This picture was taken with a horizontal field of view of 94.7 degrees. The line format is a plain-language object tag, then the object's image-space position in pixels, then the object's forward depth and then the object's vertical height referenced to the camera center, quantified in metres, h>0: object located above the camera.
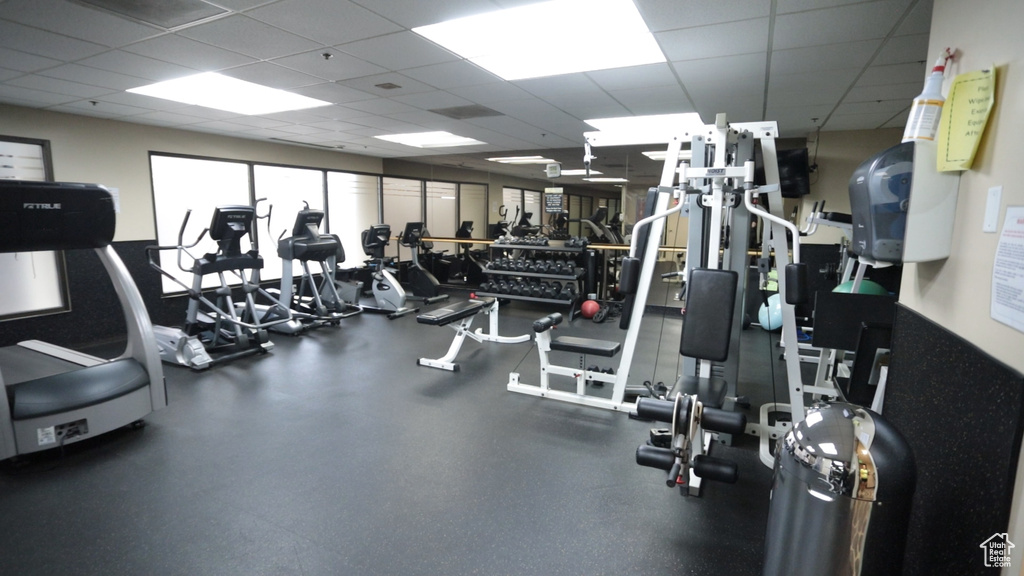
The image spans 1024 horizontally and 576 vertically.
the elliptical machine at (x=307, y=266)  5.53 -0.53
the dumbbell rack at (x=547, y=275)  6.26 -0.66
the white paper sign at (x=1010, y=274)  1.03 -0.09
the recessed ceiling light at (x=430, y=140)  6.45 +1.20
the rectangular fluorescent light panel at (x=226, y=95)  3.85 +1.13
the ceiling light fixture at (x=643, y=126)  5.03 +1.16
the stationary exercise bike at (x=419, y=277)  7.32 -0.84
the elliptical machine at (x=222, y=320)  4.33 -1.00
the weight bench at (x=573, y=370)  3.40 -1.06
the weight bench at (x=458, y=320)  4.09 -0.84
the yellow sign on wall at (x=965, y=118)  1.23 +0.31
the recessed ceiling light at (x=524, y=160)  8.64 +1.23
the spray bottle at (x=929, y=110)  1.42 +0.37
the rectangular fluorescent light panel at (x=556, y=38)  2.56 +1.14
